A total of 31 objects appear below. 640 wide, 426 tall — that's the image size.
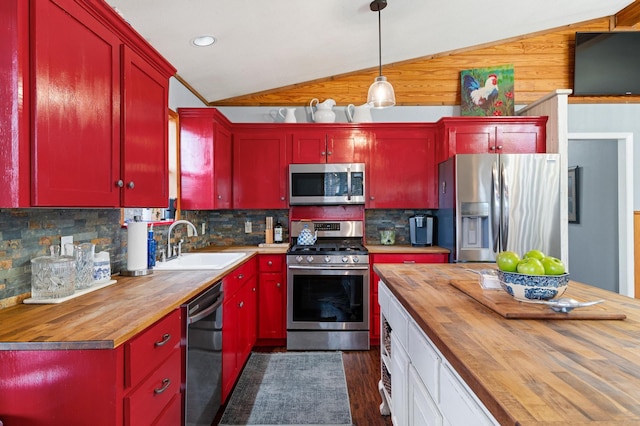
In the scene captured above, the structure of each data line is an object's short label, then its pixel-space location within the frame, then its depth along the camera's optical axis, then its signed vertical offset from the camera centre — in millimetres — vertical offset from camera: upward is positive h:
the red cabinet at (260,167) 3705 +468
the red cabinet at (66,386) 1055 -515
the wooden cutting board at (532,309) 1130 -320
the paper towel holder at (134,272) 2063 -341
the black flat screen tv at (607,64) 3854 +1580
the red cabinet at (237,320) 2309 -790
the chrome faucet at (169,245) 2645 -245
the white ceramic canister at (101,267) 1816 -273
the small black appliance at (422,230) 3688 -181
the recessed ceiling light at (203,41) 2564 +1237
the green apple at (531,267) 1259 -193
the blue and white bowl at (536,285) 1236 -253
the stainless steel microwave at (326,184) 3627 +286
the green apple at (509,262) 1316 -181
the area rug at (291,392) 2230 -1256
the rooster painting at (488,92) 3912 +1313
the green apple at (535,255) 1322 -157
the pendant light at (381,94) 2492 +817
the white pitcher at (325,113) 3772 +1042
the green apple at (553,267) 1257 -192
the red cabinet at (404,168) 3713 +456
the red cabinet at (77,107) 1097 +397
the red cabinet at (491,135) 3535 +756
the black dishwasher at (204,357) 1697 -752
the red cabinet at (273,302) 3373 -830
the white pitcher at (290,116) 3787 +1020
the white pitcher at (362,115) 3756 +1019
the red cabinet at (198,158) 3209 +491
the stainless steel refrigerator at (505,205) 3111 +64
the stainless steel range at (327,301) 3285 -804
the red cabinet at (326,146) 3707 +682
